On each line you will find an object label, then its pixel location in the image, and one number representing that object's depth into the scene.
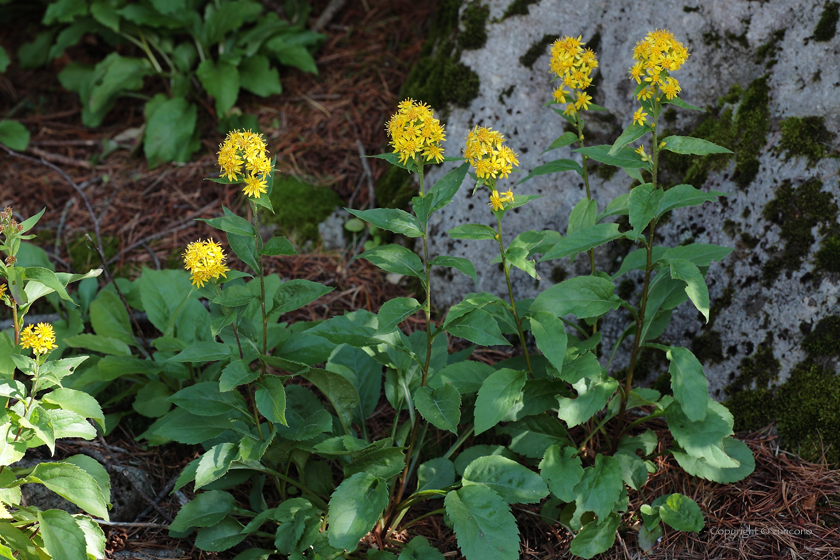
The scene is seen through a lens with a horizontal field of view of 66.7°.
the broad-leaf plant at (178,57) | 4.30
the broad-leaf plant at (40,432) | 2.12
